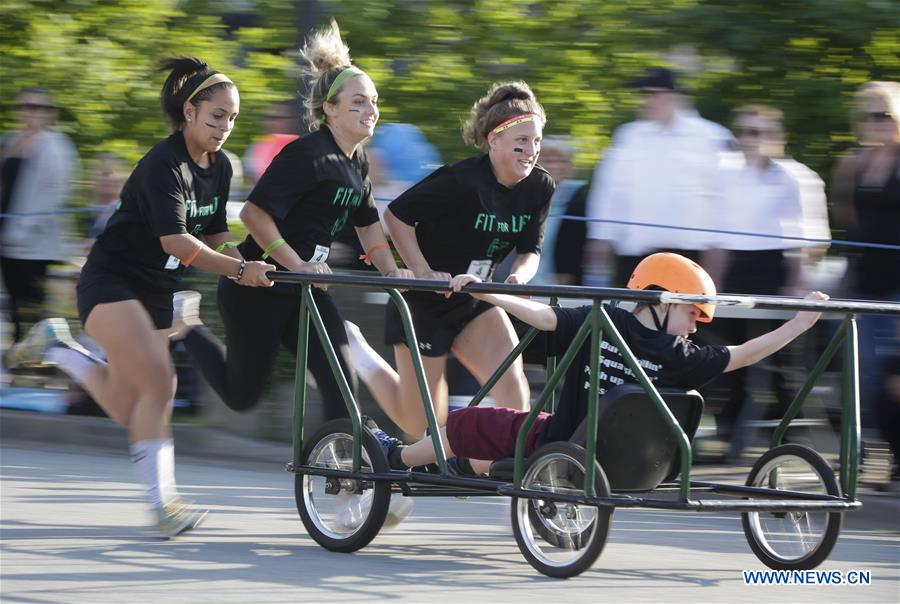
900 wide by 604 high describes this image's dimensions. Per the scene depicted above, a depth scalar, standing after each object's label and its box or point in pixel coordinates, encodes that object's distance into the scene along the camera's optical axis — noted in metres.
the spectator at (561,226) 17.33
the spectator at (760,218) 16.16
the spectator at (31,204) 19.19
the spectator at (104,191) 19.16
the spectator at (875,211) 15.04
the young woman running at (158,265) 12.03
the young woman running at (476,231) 12.74
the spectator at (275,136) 18.67
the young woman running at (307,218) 12.40
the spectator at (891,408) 14.95
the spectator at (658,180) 16.34
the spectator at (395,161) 18.12
